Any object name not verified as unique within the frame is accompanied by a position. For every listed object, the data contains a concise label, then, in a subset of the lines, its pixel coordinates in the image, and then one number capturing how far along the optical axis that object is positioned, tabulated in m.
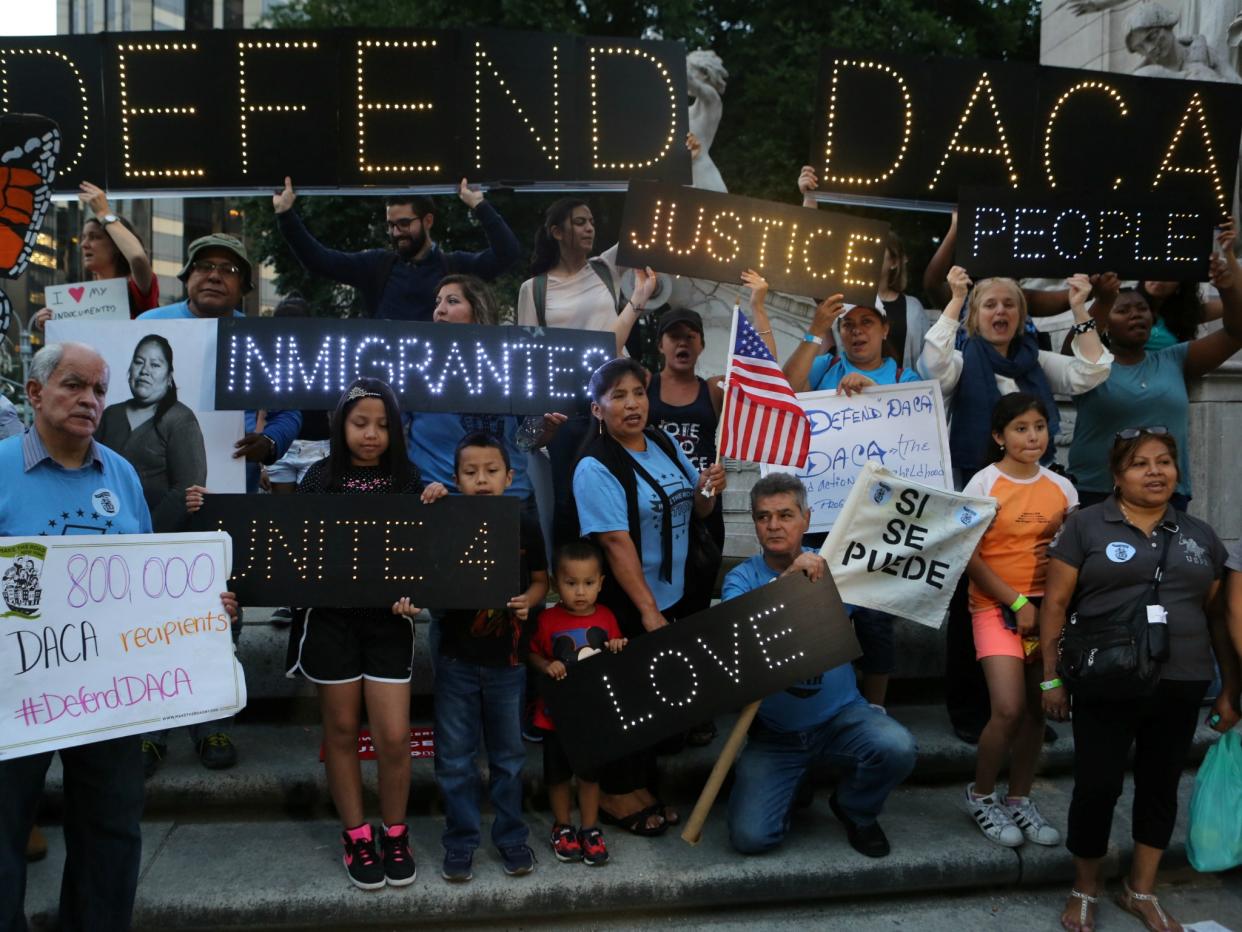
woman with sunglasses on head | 4.12
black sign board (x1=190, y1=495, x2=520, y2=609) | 4.10
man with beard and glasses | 5.36
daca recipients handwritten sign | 3.40
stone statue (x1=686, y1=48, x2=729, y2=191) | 9.80
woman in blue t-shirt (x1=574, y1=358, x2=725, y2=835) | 4.54
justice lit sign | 4.97
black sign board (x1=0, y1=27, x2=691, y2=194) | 5.06
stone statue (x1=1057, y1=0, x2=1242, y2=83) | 9.95
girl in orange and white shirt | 4.59
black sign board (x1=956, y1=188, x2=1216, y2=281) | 5.22
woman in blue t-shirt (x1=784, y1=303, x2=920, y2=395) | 5.16
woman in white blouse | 5.15
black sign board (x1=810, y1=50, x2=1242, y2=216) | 5.32
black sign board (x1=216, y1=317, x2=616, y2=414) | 4.57
